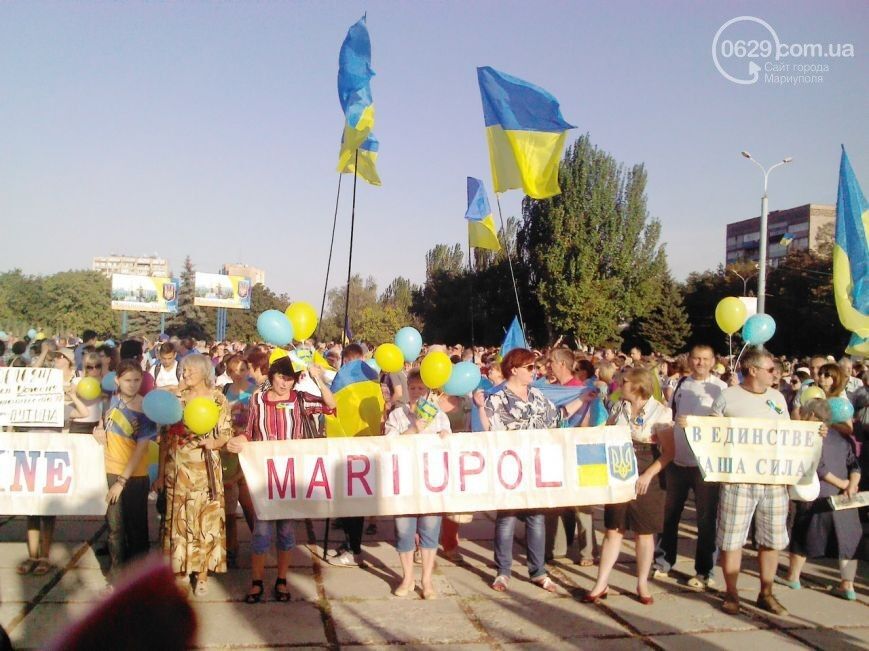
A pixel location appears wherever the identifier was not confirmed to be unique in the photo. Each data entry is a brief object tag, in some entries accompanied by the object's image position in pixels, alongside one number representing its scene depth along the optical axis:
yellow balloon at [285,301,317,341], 6.87
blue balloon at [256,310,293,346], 6.27
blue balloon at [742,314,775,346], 6.77
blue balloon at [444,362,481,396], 6.20
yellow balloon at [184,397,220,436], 4.92
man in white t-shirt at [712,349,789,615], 5.25
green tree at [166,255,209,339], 75.88
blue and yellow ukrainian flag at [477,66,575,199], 8.95
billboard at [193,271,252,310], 62.84
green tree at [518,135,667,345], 44.78
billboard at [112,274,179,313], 59.97
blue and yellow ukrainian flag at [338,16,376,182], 8.43
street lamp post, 22.61
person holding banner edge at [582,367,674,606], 5.36
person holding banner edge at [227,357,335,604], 5.23
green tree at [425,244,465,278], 64.75
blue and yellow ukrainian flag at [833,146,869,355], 7.70
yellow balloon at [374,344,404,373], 6.76
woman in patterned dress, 5.07
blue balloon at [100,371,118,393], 6.38
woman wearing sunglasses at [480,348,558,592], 5.65
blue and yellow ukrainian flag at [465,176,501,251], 13.84
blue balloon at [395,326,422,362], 7.34
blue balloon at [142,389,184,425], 4.99
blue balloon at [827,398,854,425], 5.63
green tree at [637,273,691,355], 45.00
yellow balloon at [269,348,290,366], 6.66
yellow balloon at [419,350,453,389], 5.84
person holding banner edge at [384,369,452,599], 5.38
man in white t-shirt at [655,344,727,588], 5.80
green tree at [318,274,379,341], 71.06
